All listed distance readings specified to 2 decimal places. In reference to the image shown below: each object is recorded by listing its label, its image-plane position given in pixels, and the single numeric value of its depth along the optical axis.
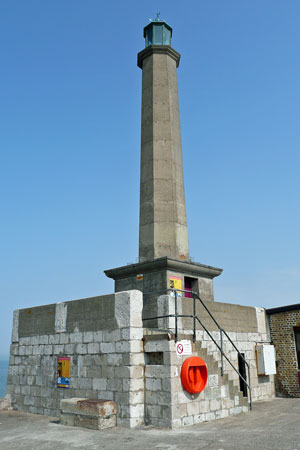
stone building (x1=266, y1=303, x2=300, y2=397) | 13.57
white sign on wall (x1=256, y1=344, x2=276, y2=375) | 13.14
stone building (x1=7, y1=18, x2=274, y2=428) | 9.05
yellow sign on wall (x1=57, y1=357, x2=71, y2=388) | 11.00
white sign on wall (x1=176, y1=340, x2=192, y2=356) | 9.00
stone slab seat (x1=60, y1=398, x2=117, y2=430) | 8.78
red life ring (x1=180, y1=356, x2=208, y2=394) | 8.84
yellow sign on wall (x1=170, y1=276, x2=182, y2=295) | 14.64
